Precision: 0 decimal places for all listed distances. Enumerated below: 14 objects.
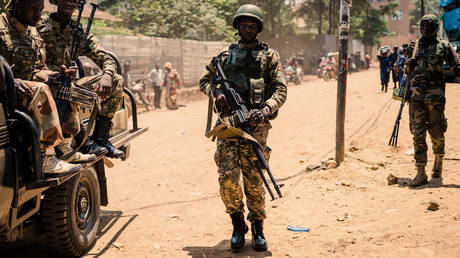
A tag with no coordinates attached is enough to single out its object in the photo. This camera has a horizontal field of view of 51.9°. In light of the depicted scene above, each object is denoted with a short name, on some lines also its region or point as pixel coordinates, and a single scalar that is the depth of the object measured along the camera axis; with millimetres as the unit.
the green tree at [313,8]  41312
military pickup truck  3006
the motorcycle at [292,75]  27872
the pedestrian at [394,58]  15758
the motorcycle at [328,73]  27312
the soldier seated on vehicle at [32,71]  3320
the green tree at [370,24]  43000
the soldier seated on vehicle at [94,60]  4641
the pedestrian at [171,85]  18328
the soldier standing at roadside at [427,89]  5930
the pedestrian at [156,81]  18719
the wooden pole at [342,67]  6965
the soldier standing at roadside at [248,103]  4172
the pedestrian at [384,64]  16016
